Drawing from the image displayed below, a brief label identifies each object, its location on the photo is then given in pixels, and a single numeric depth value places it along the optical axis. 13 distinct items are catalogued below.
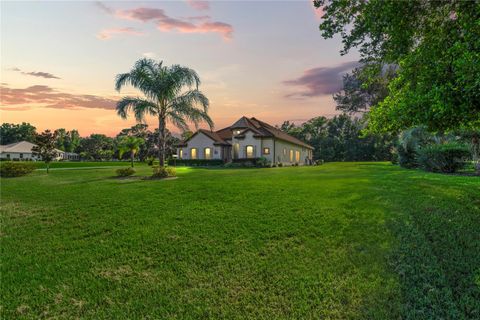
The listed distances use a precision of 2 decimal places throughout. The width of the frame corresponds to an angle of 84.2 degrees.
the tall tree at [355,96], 41.22
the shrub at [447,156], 16.16
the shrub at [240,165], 31.40
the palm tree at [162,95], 16.80
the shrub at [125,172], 17.17
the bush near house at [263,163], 31.26
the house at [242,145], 33.44
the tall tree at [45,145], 20.50
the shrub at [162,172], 15.69
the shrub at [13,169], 18.08
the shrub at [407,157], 22.34
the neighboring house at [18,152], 59.94
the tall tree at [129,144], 31.34
